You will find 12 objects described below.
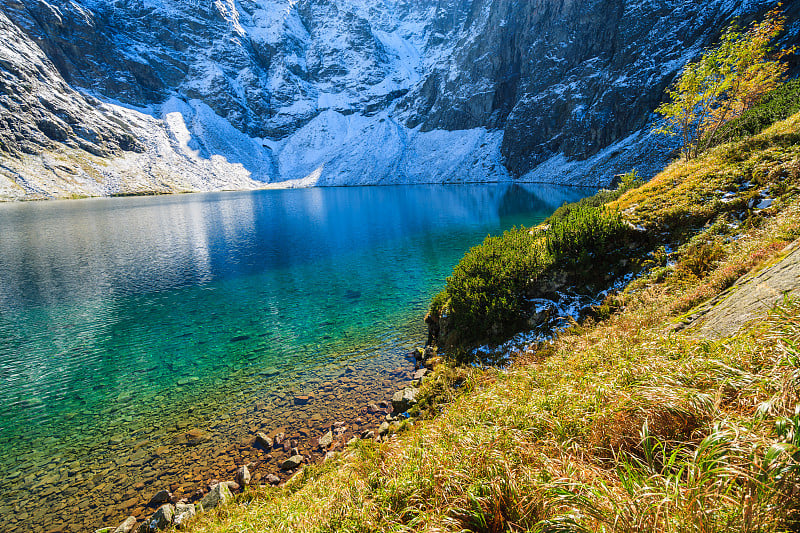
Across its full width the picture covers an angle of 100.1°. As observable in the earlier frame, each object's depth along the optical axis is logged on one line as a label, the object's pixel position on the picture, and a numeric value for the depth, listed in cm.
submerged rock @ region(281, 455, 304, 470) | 842
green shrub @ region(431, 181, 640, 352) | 1006
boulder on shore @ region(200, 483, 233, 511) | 718
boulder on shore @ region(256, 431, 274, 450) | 924
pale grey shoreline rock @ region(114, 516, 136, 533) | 703
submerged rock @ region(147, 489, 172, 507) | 781
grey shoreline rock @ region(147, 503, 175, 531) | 691
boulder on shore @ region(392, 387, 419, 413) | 962
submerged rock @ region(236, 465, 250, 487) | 804
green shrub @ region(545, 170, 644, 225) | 2081
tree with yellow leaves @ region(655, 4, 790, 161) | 1669
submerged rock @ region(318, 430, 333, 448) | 907
